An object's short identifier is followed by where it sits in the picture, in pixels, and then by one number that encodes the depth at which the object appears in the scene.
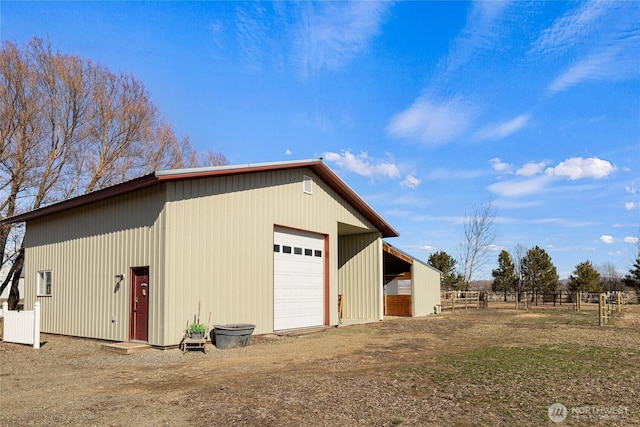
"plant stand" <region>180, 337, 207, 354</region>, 12.43
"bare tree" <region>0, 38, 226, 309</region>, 22.91
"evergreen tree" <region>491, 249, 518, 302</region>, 47.44
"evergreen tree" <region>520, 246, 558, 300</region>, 45.72
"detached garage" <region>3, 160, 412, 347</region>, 12.95
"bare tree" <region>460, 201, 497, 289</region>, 45.97
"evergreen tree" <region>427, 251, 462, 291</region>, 44.84
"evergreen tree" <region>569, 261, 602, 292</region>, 45.84
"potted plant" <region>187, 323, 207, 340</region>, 12.58
